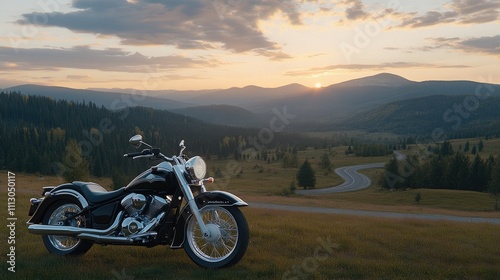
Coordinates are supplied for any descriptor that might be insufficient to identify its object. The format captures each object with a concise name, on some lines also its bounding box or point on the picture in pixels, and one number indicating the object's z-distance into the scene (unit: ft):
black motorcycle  23.40
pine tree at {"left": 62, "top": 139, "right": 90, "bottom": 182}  189.16
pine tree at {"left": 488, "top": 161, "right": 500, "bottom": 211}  207.92
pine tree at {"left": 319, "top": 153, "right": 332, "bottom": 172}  419.54
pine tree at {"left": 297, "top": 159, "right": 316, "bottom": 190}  310.45
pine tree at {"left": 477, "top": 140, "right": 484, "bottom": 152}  484.91
